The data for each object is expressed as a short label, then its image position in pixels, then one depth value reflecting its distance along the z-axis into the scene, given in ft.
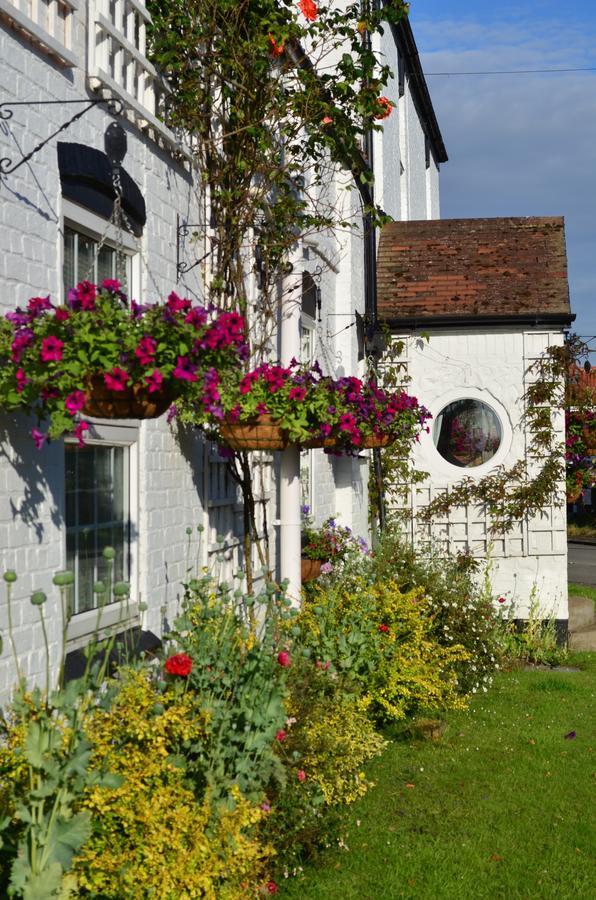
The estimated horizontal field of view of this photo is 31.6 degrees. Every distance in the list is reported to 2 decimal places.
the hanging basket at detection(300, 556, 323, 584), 29.63
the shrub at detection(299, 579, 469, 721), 22.04
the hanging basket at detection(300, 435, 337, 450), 22.30
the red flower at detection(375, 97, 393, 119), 26.11
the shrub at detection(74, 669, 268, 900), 11.91
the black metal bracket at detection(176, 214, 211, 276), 21.81
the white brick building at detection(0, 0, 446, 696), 14.97
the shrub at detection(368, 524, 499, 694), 30.89
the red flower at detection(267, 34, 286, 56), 23.53
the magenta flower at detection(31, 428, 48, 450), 13.87
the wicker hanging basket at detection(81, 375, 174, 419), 14.01
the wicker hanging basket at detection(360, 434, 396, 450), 24.75
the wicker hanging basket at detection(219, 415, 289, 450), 20.02
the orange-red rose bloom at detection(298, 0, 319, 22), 26.20
